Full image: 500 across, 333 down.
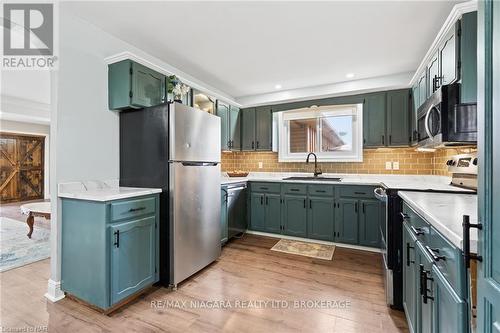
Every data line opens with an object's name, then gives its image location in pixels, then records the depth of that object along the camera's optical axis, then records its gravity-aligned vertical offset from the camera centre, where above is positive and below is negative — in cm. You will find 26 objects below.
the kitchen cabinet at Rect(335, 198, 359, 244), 314 -76
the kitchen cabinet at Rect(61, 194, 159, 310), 178 -69
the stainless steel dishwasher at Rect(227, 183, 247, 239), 335 -66
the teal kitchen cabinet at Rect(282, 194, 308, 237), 344 -75
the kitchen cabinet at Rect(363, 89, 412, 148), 322 +65
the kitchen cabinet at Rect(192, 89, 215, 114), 329 +94
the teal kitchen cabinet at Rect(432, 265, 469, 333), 77 -52
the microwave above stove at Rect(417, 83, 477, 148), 154 +32
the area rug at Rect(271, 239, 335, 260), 297 -113
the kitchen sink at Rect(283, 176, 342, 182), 344 -21
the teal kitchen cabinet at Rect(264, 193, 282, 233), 361 -74
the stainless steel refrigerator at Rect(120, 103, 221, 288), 219 -8
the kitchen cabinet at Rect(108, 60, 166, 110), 232 +80
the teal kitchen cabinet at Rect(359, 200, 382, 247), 302 -75
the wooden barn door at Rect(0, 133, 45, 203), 656 -8
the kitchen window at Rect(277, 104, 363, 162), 374 +54
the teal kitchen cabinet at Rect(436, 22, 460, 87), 167 +82
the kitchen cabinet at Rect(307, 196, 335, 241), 327 -75
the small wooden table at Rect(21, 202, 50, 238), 317 -65
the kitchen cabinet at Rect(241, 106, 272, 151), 417 +66
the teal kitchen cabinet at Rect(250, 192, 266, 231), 372 -75
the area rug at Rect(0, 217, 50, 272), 278 -114
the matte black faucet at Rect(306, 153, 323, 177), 387 -3
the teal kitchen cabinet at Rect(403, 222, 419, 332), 139 -74
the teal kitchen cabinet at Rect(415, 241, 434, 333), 108 -60
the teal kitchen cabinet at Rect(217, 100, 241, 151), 392 +69
